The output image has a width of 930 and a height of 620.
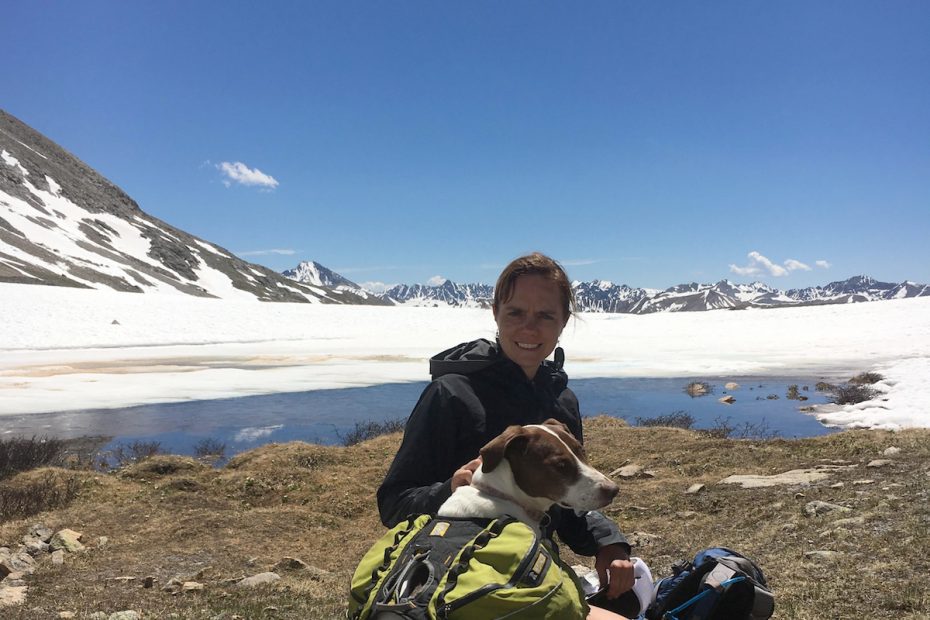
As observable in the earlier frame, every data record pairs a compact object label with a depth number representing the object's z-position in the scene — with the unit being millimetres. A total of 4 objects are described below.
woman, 2922
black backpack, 3320
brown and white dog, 2742
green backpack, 2016
